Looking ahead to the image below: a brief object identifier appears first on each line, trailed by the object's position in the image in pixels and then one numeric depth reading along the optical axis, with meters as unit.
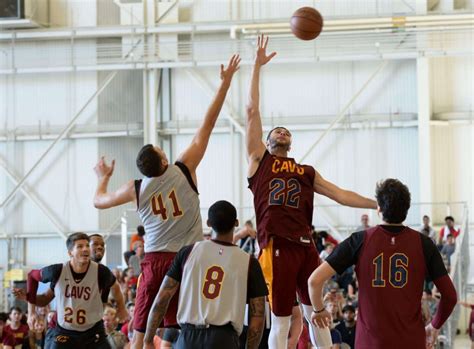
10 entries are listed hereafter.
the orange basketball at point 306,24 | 10.84
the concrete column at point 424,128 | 25.31
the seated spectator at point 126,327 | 15.47
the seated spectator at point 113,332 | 13.66
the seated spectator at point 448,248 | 21.56
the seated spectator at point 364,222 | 23.02
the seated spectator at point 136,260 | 20.67
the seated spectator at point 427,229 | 22.02
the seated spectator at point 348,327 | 14.36
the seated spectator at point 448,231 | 23.02
